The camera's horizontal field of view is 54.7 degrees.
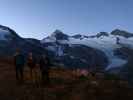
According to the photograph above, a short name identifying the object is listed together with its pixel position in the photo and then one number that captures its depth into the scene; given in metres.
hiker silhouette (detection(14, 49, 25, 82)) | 10.74
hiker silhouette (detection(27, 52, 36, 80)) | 10.92
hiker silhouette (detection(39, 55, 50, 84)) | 11.01
